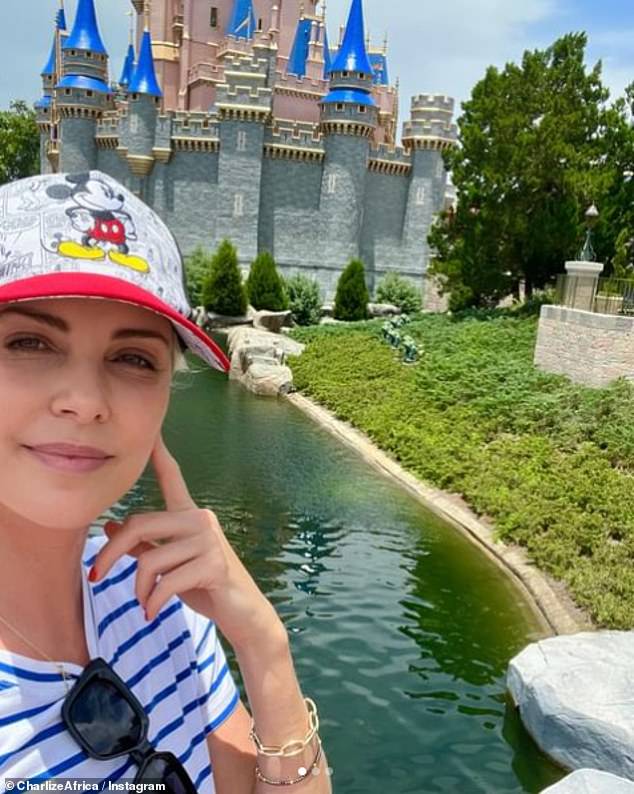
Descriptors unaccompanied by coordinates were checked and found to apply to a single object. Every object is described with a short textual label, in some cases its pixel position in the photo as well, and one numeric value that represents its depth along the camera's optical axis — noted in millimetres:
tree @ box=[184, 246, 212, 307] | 29356
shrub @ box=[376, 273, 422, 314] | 31875
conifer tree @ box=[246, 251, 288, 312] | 28703
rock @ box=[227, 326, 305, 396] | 18438
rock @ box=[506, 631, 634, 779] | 5223
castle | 31312
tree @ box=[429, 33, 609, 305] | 21219
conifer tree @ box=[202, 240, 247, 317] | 27609
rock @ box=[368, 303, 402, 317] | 30719
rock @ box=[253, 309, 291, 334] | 27234
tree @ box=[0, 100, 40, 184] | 49469
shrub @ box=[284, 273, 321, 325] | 29328
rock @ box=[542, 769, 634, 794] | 4262
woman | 1116
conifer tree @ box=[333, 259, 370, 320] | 29406
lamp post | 17062
